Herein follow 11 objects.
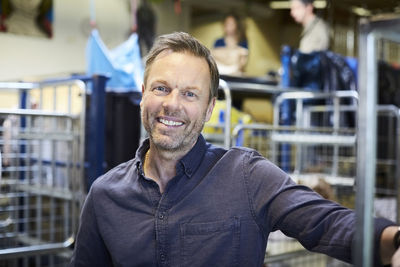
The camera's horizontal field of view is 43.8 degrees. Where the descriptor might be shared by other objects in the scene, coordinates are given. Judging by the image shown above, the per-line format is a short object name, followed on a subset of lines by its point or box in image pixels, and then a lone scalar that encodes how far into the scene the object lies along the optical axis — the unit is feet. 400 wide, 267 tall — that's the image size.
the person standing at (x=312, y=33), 10.07
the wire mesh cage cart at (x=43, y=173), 7.34
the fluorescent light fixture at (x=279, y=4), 22.31
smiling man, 3.69
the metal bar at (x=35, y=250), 6.60
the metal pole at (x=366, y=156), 1.80
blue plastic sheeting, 9.27
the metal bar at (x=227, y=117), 7.23
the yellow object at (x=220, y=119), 8.63
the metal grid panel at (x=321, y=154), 7.70
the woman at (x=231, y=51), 12.17
